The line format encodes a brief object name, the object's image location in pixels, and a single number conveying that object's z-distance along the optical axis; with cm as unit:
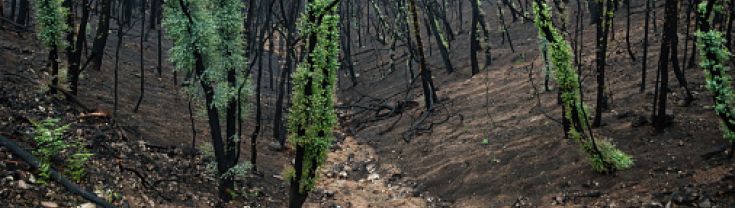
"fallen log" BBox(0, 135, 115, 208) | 908
